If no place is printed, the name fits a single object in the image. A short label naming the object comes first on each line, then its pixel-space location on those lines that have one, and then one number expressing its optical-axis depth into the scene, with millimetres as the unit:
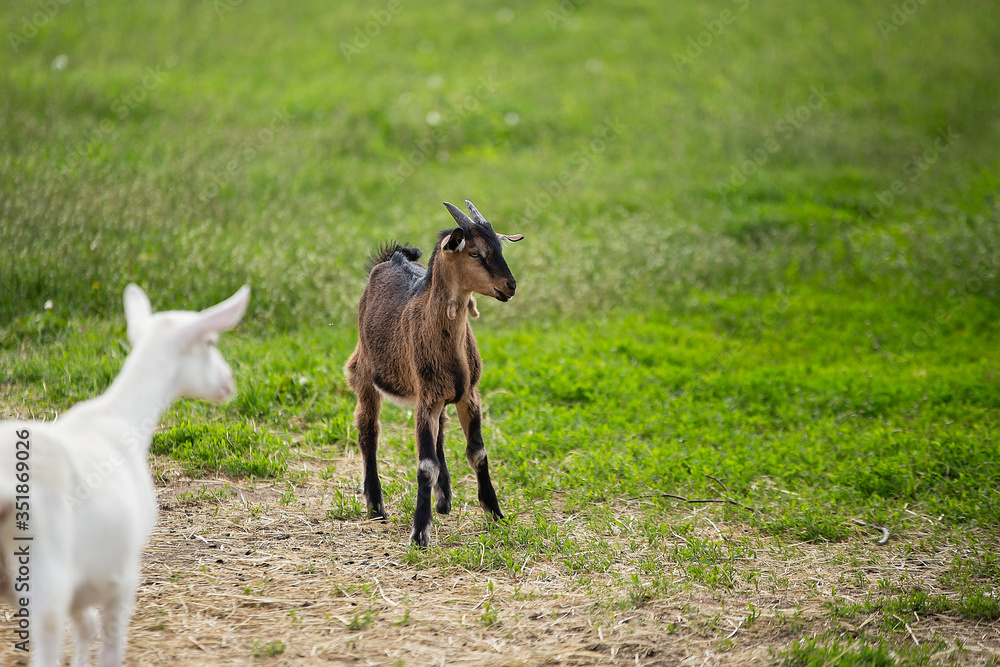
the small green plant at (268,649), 7437
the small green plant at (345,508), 10758
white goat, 5176
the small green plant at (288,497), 10977
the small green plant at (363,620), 7988
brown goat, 9969
